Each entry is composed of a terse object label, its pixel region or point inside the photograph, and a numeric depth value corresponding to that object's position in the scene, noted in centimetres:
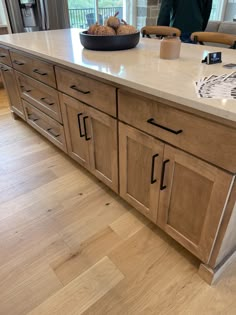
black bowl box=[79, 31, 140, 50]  151
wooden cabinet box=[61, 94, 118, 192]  137
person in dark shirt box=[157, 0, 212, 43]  283
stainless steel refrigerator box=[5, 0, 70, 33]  319
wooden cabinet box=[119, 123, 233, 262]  94
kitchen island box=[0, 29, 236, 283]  87
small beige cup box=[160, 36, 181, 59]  129
